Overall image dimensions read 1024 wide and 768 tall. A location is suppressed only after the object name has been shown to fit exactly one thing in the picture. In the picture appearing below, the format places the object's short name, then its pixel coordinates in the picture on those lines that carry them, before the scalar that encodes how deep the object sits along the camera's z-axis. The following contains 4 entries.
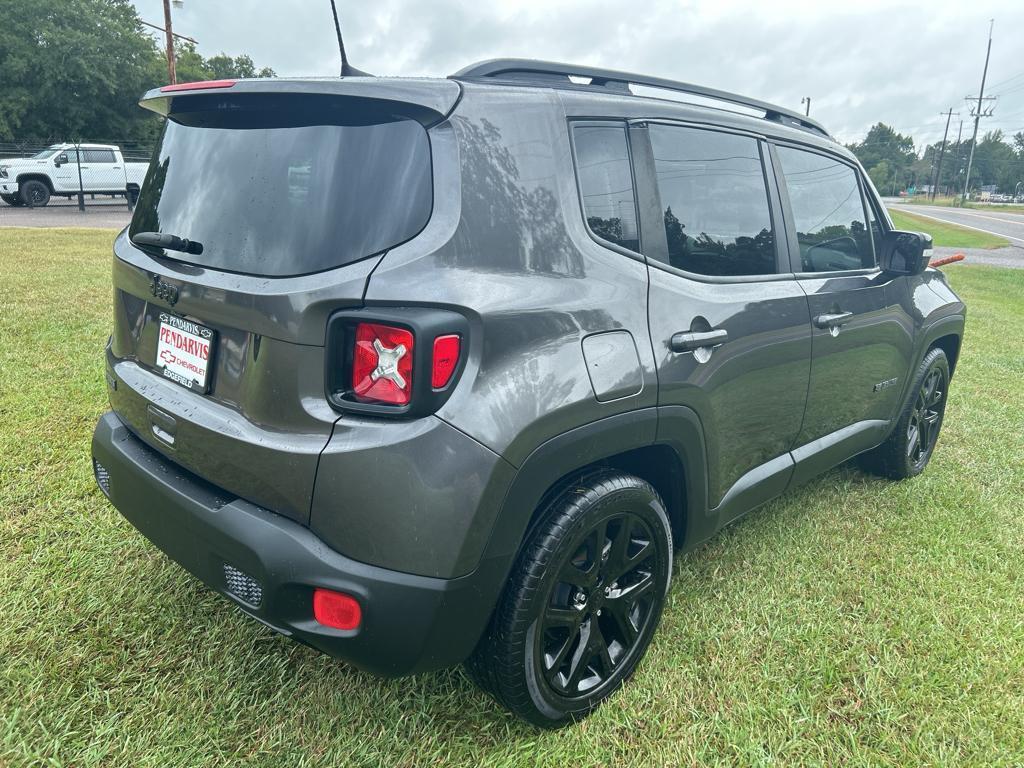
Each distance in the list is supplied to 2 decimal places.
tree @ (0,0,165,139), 31.77
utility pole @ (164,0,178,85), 23.41
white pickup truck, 20.56
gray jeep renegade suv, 1.66
